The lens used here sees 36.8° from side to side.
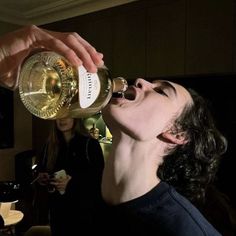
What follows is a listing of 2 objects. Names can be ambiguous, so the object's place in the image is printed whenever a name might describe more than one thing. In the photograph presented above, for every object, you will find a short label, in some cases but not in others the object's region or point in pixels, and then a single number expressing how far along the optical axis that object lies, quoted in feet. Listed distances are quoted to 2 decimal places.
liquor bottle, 2.55
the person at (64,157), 7.22
